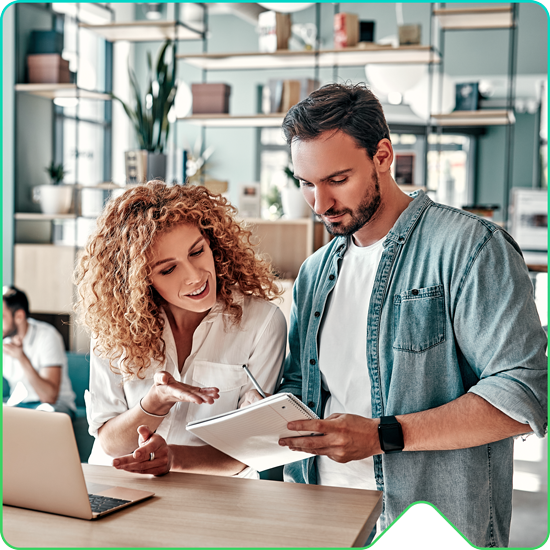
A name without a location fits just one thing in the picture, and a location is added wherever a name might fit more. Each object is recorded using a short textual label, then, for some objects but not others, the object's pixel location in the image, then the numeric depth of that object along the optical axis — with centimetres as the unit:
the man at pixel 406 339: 126
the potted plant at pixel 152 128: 445
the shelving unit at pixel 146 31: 450
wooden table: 108
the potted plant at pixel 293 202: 427
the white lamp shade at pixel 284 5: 400
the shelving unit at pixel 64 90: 464
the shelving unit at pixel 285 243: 448
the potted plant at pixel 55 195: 478
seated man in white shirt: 342
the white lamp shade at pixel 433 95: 507
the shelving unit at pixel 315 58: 415
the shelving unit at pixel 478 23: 402
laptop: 117
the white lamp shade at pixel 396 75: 457
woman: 154
